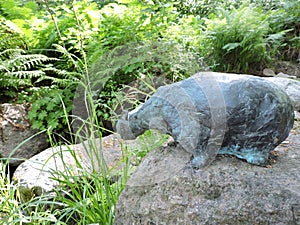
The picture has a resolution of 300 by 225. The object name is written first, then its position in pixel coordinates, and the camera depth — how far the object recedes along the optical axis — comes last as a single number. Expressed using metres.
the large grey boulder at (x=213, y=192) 1.36
